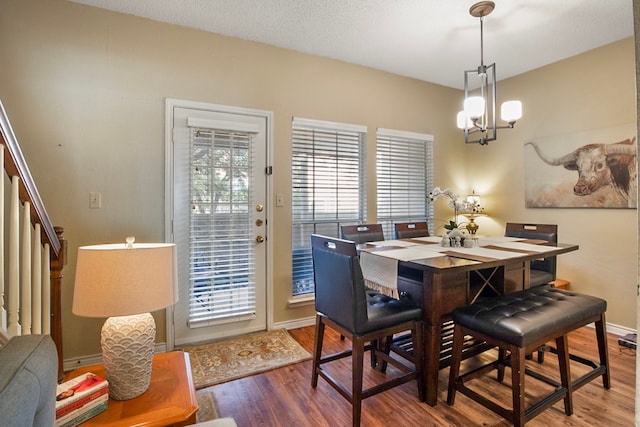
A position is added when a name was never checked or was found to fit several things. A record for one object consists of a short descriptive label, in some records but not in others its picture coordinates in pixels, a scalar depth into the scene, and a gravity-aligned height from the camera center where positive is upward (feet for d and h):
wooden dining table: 6.16 -1.28
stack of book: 3.48 -2.04
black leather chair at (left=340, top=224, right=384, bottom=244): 9.45 -0.55
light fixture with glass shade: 8.02 +2.65
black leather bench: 5.33 -2.07
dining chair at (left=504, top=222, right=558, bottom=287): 8.77 -1.33
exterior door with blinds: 8.86 -0.11
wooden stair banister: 4.42 -0.06
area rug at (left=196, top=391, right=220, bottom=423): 6.12 -3.76
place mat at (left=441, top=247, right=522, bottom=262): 6.48 -0.86
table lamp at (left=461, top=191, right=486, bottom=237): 13.46 -0.02
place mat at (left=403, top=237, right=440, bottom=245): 8.77 -0.76
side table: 3.67 -2.29
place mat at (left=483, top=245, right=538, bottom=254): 7.07 -0.82
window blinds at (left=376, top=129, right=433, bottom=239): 12.32 +1.48
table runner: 6.38 -0.85
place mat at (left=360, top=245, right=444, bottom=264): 6.64 -0.85
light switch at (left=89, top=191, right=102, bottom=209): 7.93 +0.39
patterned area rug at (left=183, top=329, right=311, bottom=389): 7.56 -3.64
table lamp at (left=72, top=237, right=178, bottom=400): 3.76 -0.98
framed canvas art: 9.62 +1.40
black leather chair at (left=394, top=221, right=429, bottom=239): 10.32 -0.51
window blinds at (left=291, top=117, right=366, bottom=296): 10.61 +1.06
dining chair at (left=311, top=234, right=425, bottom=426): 5.60 -1.85
